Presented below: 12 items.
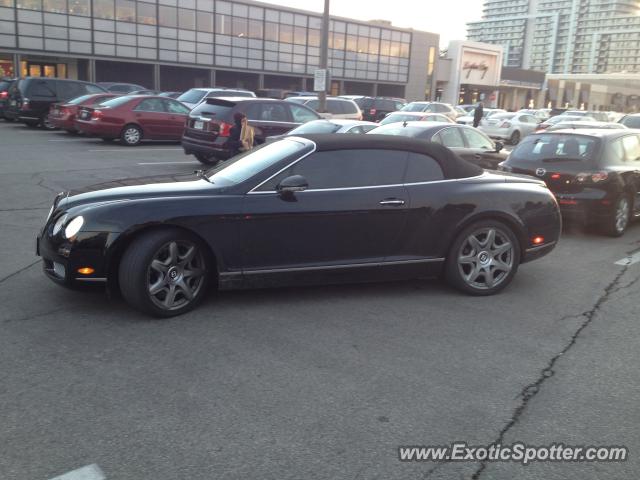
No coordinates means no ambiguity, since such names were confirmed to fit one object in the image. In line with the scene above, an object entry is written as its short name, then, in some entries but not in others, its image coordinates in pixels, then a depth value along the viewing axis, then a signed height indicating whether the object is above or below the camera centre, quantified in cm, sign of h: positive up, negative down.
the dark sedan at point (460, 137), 1059 -37
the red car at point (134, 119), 1623 -61
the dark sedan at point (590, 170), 810 -64
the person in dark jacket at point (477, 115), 2282 +12
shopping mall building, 3750 +419
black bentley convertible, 460 -97
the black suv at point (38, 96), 1925 -13
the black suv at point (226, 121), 1235 -37
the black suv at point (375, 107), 2702 +26
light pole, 1978 +187
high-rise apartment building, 17738 +2686
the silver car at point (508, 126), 2584 -26
